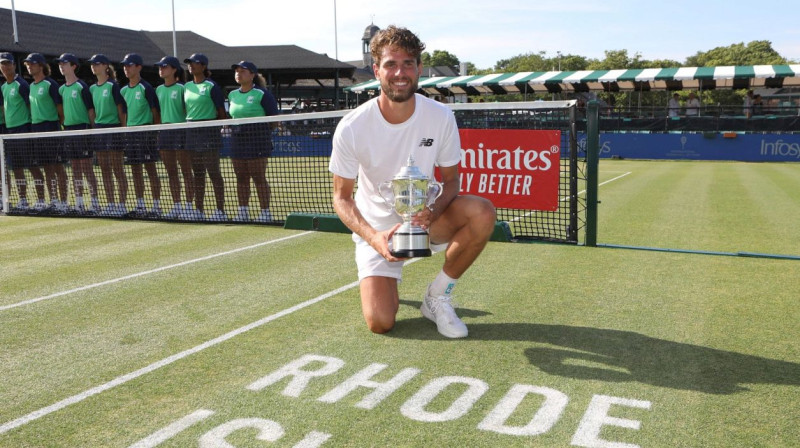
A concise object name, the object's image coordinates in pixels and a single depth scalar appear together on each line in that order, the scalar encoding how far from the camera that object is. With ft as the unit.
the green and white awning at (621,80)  105.91
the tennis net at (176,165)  31.91
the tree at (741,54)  370.32
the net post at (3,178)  37.68
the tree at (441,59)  522.92
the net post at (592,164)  24.79
